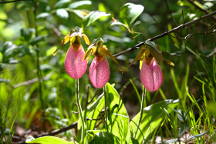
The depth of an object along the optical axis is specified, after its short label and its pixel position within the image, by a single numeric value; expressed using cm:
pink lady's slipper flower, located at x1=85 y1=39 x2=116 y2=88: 145
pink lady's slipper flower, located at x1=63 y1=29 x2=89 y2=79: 148
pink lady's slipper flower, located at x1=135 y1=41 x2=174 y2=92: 146
